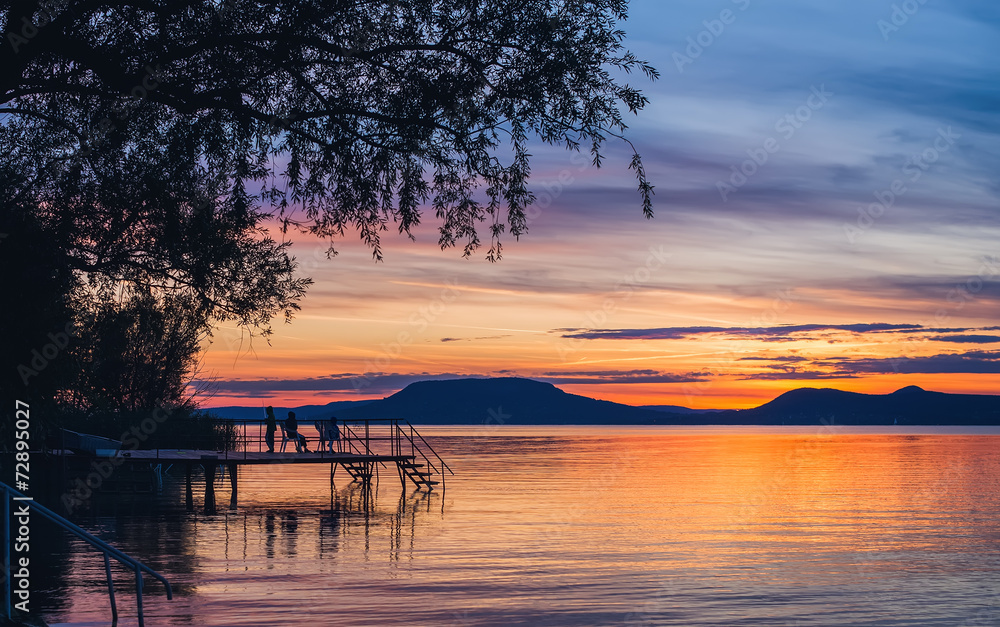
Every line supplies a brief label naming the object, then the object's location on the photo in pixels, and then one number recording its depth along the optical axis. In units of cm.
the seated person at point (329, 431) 4881
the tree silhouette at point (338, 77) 1205
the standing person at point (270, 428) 4725
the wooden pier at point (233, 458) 4334
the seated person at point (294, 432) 4644
